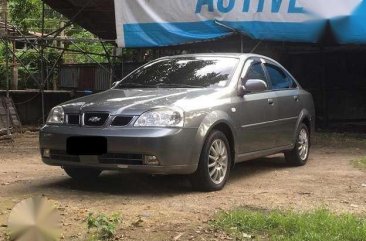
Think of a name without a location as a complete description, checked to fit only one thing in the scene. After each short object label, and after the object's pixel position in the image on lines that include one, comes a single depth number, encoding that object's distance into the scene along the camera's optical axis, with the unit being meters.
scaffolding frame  12.31
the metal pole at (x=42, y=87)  13.64
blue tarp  9.86
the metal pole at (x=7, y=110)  11.59
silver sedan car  5.82
